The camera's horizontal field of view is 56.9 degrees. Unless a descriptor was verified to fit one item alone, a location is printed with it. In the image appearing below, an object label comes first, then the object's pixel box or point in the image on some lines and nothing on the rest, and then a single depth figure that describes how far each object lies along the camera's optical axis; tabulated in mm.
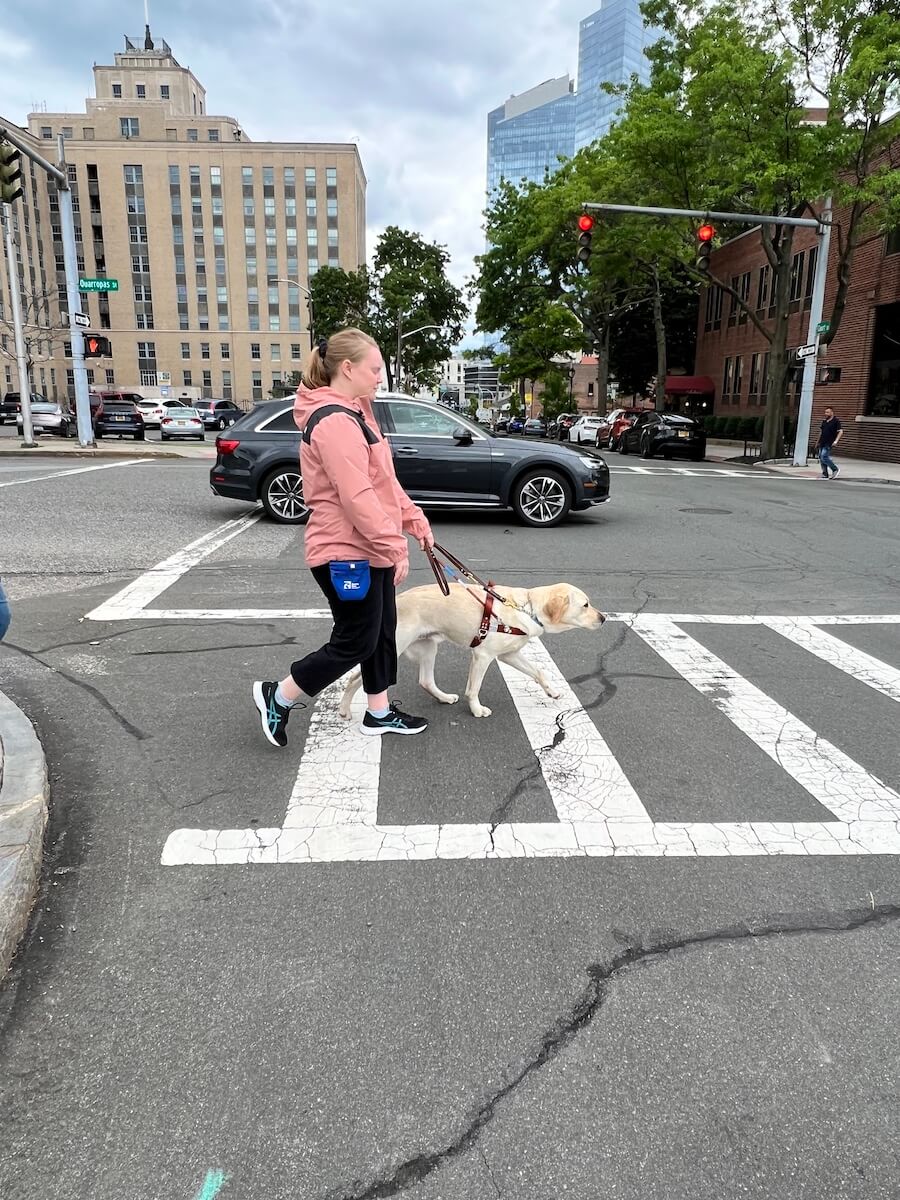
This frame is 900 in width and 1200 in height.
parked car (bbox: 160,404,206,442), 37500
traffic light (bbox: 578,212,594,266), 18922
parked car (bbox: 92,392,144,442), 34094
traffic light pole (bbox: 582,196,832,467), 20109
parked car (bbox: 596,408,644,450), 35375
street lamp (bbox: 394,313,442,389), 53725
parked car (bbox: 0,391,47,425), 44291
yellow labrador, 4418
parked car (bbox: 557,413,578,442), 44281
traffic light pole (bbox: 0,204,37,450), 23625
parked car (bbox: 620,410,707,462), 29394
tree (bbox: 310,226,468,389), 54125
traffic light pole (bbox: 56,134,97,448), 22719
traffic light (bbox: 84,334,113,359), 22328
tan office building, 101562
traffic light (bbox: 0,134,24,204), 14891
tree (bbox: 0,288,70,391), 83131
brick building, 27625
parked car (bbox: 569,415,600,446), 40750
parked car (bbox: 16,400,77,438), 34000
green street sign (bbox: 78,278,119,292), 21923
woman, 3482
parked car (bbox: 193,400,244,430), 45178
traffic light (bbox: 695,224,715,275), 18891
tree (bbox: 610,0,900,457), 21516
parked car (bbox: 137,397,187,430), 45156
